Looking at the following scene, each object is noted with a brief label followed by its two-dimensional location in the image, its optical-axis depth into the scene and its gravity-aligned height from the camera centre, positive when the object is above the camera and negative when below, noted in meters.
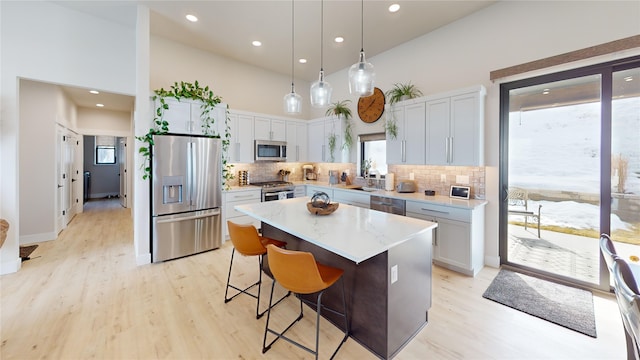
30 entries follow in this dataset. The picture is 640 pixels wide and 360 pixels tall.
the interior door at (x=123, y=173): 7.43 +0.10
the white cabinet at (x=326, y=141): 5.14 +0.81
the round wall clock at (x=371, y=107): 4.63 +1.37
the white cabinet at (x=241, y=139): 4.71 +0.73
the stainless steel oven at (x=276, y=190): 4.82 -0.27
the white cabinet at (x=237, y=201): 4.33 -0.45
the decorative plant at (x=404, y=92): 3.96 +1.40
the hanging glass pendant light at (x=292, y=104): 2.86 +0.87
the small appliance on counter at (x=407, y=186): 3.98 -0.14
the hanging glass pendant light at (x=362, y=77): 2.28 +0.94
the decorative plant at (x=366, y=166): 4.96 +0.23
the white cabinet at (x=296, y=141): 5.58 +0.83
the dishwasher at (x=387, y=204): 3.64 -0.42
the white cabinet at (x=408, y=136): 3.71 +0.65
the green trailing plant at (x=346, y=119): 5.09 +1.23
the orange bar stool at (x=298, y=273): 1.61 -0.66
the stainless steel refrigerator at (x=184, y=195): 3.52 -0.29
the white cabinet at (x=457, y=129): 3.17 +0.67
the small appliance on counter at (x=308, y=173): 6.08 +0.10
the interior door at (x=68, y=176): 5.21 -0.01
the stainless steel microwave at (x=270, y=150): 5.03 +0.56
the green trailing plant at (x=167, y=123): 3.46 +0.92
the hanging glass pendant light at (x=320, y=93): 2.58 +0.89
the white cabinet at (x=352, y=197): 4.20 -0.37
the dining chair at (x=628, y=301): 0.89 -0.47
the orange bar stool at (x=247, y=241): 2.32 -0.61
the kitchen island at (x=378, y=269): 1.75 -0.73
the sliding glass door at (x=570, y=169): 2.54 +0.10
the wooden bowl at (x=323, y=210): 2.47 -0.33
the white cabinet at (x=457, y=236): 3.03 -0.75
